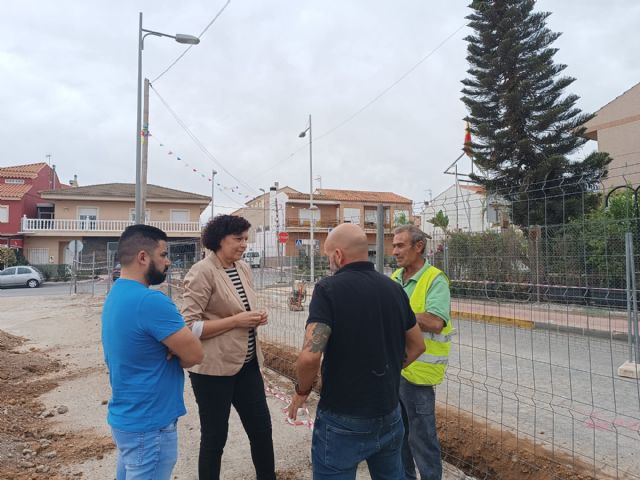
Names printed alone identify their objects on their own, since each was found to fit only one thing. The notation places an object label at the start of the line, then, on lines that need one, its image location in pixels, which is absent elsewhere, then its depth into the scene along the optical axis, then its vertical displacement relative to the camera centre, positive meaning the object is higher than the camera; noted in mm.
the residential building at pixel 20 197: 31641 +4286
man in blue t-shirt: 1894 -481
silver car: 24828 -1369
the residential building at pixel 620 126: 22562 +6579
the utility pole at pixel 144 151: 11419 +2709
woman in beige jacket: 2590 -580
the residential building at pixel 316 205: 38800 +4183
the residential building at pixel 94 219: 32750 +2634
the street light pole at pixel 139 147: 10859 +2748
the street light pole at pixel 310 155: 24875 +5658
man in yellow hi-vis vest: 2533 -723
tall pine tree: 15797 +5538
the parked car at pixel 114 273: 15462 -747
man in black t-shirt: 1852 -501
